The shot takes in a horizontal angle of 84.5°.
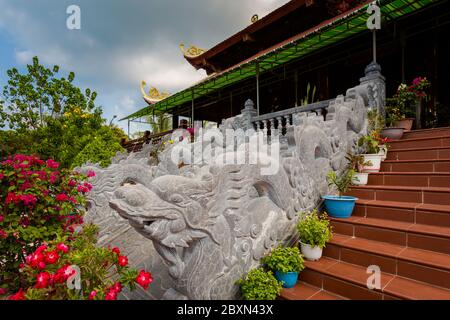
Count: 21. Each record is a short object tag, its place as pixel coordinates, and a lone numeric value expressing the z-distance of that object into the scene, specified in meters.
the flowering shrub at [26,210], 2.51
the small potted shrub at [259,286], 2.18
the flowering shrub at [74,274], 1.55
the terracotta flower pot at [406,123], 4.88
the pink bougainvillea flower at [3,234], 2.43
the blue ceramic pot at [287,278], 2.40
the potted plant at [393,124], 4.61
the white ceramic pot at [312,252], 2.68
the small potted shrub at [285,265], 2.37
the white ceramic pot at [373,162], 3.89
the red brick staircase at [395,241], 2.20
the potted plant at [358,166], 3.72
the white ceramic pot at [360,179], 3.72
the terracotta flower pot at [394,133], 4.59
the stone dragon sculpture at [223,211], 1.92
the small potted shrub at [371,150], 3.89
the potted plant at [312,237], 2.64
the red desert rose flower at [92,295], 1.55
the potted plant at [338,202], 3.12
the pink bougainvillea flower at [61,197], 2.76
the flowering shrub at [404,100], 4.98
